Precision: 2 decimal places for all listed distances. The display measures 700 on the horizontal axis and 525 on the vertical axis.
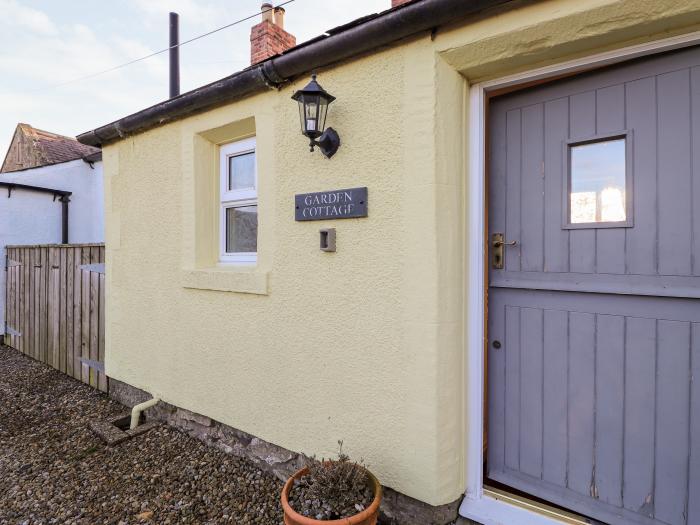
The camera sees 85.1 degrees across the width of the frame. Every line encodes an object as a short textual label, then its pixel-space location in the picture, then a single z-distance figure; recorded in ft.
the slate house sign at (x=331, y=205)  8.22
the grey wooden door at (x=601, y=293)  6.29
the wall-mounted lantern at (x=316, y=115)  8.18
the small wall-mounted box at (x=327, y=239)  8.60
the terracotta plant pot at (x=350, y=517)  6.59
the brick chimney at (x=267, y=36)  22.29
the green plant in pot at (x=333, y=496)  6.85
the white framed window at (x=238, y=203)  11.82
